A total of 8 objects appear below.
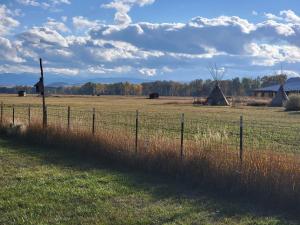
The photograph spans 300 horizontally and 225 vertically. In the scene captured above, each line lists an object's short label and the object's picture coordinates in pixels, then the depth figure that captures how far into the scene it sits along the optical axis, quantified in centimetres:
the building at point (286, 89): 7287
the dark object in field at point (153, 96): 9073
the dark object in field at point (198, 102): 5722
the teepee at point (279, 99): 5155
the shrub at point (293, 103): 4011
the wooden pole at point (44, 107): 1309
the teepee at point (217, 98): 5303
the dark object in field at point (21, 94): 8932
